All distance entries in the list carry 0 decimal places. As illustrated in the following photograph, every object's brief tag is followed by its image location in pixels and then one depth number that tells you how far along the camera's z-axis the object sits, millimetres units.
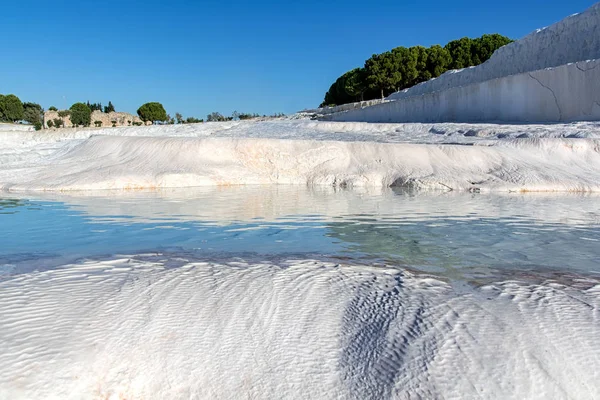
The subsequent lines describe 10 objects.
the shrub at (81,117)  42375
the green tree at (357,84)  38562
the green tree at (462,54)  34938
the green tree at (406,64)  34438
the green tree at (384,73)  34844
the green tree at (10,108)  46281
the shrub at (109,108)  55203
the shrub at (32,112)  45250
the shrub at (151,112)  51562
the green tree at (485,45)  34562
